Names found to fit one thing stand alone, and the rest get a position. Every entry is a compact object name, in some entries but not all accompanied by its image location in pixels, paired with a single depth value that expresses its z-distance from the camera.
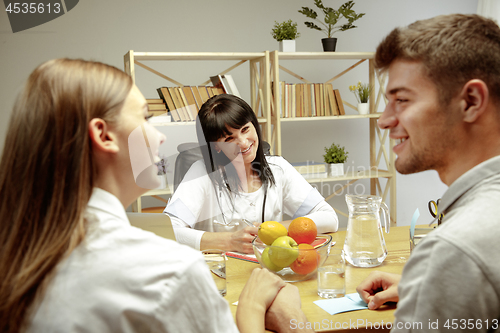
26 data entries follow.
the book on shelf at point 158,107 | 2.93
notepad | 0.95
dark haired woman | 1.83
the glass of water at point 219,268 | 1.07
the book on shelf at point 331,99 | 3.28
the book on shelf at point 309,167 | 3.19
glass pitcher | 1.24
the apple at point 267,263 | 1.14
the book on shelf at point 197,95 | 2.98
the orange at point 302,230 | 1.20
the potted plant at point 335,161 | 3.28
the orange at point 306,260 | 1.10
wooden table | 0.90
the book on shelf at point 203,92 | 3.01
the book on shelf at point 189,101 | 2.92
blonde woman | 0.54
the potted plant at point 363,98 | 3.31
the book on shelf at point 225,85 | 3.06
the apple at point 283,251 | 1.09
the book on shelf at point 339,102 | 3.30
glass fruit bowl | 1.10
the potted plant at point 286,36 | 3.09
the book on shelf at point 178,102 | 2.92
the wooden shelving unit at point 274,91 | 2.87
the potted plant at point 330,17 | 3.13
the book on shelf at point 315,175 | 3.19
